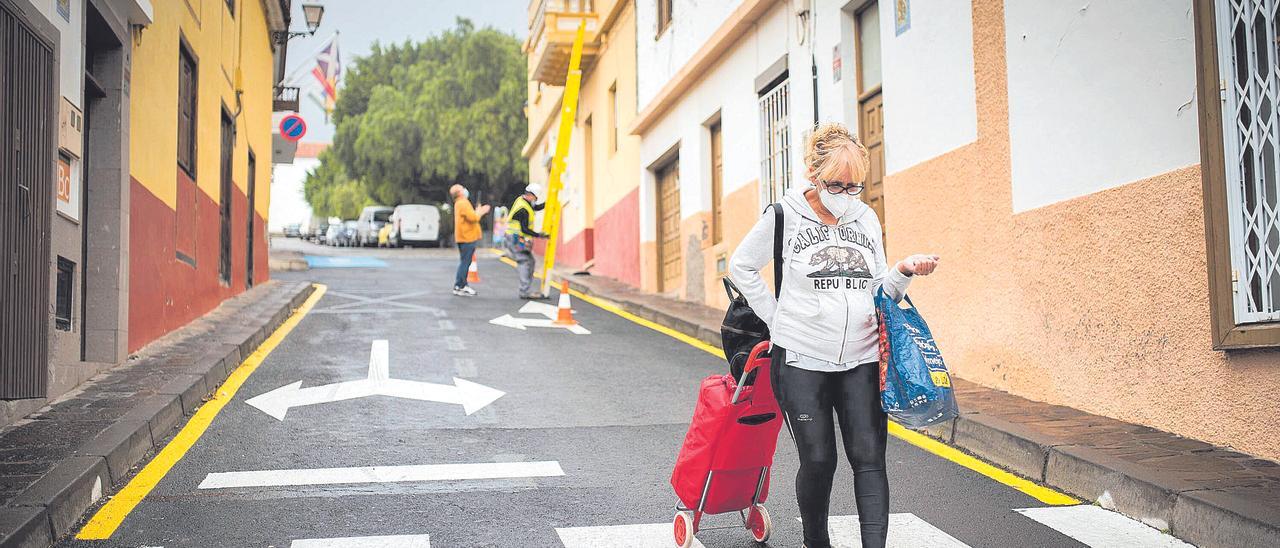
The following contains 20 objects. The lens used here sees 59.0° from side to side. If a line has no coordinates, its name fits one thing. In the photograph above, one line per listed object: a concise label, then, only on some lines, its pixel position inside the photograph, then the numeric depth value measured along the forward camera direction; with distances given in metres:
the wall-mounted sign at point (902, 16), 9.95
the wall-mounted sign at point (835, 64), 11.62
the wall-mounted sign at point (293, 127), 22.80
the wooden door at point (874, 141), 10.98
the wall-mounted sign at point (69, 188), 7.79
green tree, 45.16
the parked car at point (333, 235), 51.80
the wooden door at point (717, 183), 16.27
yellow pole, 17.61
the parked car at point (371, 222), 47.12
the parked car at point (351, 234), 49.41
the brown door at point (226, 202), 15.12
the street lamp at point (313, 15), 22.67
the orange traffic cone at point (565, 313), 13.60
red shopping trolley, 4.35
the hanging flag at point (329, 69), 31.25
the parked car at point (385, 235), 44.69
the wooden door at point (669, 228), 18.91
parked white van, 43.53
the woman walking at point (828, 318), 4.02
